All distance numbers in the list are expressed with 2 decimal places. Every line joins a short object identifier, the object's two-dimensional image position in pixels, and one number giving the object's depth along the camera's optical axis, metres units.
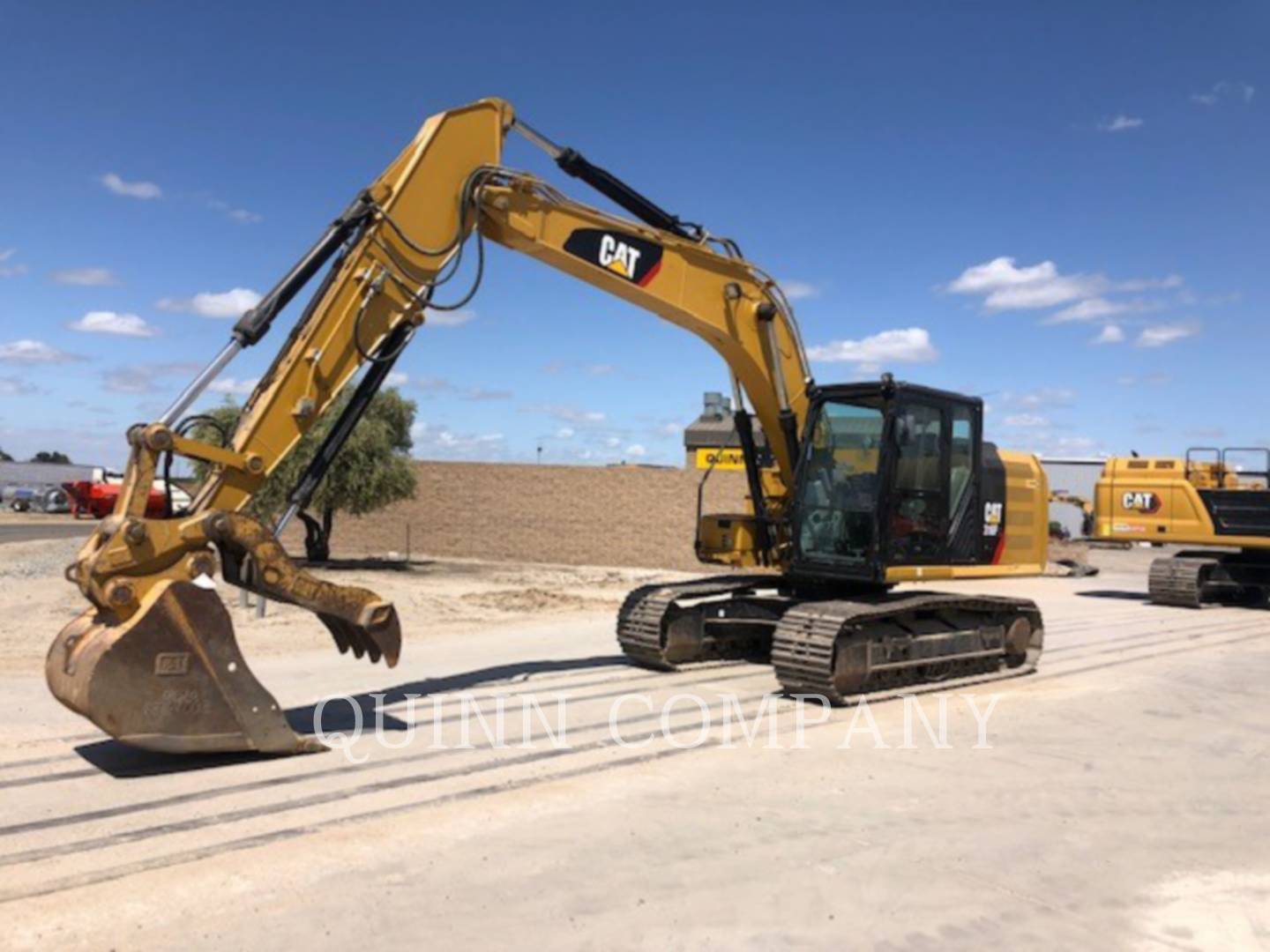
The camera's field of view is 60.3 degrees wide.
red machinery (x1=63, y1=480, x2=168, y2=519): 40.19
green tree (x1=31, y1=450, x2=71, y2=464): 103.55
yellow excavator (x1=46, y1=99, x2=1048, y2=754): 6.46
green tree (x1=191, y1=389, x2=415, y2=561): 23.59
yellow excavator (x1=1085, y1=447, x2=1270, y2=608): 19.08
